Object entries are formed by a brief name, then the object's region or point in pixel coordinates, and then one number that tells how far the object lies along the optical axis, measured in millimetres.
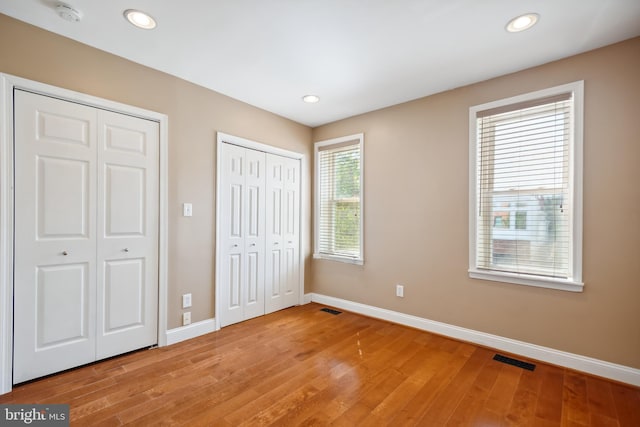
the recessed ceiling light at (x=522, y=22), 1953
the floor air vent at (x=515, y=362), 2422
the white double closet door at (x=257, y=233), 3297
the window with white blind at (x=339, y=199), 3857
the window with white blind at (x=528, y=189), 2428
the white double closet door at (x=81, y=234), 2100
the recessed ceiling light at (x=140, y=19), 1961
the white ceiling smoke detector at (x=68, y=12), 1897
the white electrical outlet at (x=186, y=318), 2900
